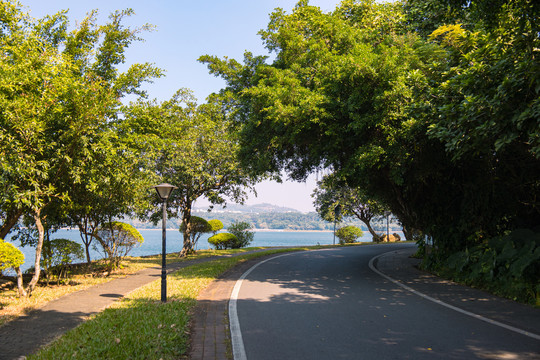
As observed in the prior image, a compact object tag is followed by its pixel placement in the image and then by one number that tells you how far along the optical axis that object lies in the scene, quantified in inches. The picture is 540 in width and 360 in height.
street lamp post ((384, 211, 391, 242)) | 1542.2
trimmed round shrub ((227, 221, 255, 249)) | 1285.7
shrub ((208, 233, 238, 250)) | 1155.9
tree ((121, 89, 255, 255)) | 840.3
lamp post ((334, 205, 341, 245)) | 1446.9
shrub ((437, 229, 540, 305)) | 330.6
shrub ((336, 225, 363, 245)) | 1475.1
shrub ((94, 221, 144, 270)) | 566.3
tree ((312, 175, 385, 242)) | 1415.5
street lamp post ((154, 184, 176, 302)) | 328.5
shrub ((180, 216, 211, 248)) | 1041.7
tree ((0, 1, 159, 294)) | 344.5
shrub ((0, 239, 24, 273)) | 343.6
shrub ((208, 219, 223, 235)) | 1115.3
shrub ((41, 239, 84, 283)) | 460.1
